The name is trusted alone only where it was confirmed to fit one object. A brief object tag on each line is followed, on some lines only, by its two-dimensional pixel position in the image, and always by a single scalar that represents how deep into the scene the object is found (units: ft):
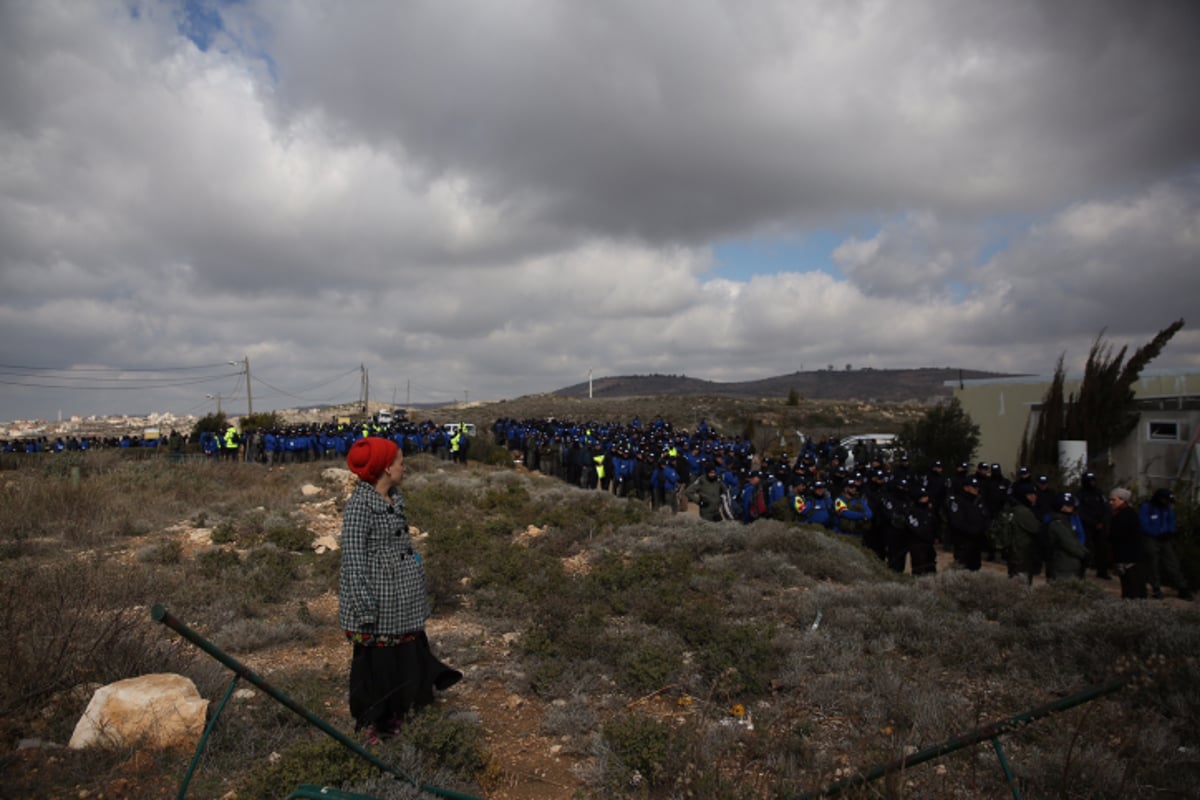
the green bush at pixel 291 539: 33.19
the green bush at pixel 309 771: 10.66
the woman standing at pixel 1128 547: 27.20
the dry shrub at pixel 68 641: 13.28
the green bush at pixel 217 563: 27.50
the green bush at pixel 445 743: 11.83
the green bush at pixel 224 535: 34.53
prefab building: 47.96
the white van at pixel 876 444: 69.83
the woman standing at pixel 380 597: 12.12
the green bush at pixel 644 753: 11.58
